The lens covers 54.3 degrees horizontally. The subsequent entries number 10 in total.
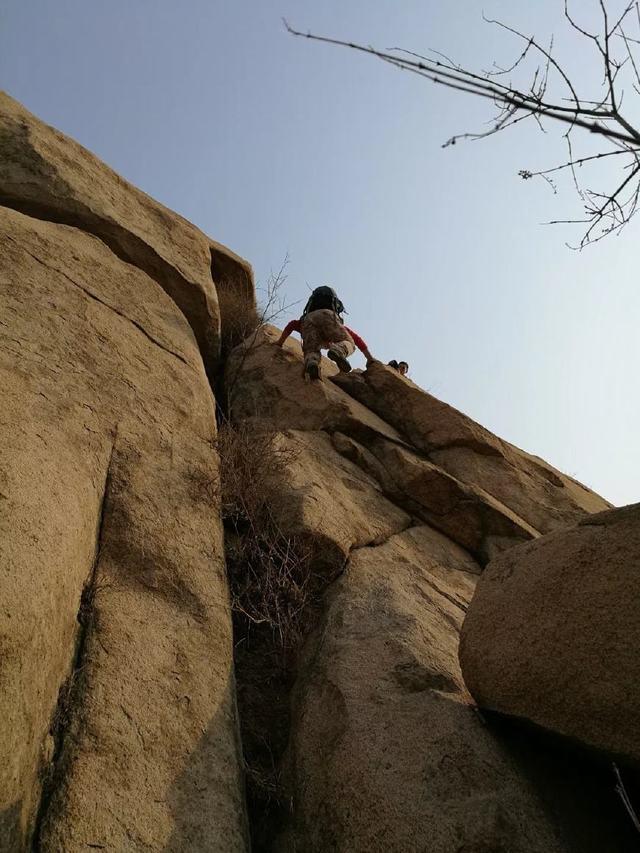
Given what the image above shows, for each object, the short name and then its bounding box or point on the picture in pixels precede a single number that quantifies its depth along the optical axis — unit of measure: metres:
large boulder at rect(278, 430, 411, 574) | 4.31
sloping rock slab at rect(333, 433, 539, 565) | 5.62
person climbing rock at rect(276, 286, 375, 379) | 7.13
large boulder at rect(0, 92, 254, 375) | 5.79
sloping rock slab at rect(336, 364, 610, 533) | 6.43
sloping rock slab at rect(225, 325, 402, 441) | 6.19
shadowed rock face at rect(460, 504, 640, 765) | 2.38
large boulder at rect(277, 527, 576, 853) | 2.53
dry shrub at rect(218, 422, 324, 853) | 3.09
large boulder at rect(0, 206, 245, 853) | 2.27
